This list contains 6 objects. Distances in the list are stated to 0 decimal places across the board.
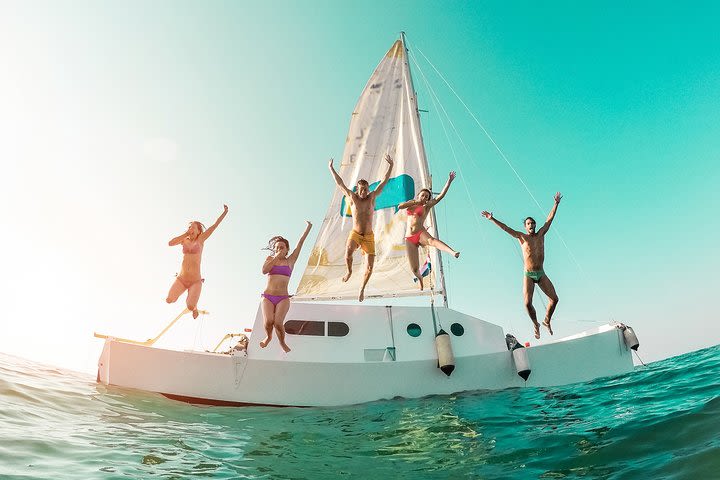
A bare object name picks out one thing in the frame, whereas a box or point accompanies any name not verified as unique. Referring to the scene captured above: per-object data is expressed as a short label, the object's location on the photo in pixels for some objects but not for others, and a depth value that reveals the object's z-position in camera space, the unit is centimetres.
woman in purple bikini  1026
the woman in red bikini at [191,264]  1116
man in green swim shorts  1157
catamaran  1057
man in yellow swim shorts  1191
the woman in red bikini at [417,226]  1251
